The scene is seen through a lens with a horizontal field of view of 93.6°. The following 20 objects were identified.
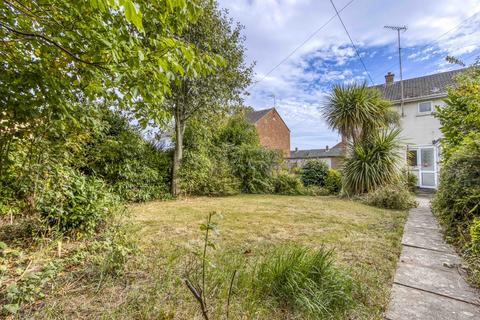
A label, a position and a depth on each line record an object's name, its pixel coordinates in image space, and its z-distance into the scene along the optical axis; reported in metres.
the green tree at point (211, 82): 7.10
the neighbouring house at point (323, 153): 26.39
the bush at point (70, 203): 2.74
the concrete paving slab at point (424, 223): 4.47
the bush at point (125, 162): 6.40
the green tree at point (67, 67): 2.06
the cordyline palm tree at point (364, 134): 7.95
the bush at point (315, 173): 11.45
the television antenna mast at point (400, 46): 9.69
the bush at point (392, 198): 6.67
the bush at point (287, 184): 10.45
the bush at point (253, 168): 10.39
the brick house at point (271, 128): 20.51
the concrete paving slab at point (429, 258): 2.71
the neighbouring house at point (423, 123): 11.40
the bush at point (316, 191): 10.38
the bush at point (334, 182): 10.48
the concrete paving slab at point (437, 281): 2.11
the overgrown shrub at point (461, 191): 3.50
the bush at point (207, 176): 8.33
